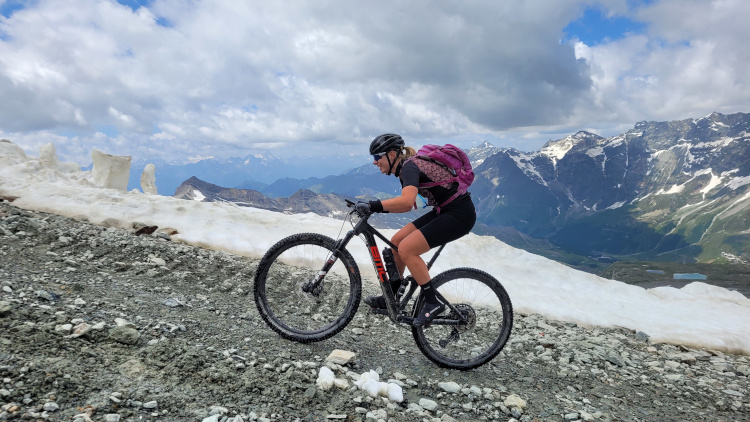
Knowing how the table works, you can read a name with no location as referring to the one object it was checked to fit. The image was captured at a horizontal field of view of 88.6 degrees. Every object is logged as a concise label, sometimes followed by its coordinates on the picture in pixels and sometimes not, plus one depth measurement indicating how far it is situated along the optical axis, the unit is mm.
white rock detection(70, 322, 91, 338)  4746
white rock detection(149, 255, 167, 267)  9144
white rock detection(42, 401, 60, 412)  3479
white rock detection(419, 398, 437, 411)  4957
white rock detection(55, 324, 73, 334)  4754
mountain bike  6176
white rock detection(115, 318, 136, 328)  5258
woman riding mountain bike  6051
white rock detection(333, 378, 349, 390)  4934
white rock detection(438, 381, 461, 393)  5480
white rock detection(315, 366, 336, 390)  4895
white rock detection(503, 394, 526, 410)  5312
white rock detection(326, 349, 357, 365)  5590
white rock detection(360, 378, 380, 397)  4922
